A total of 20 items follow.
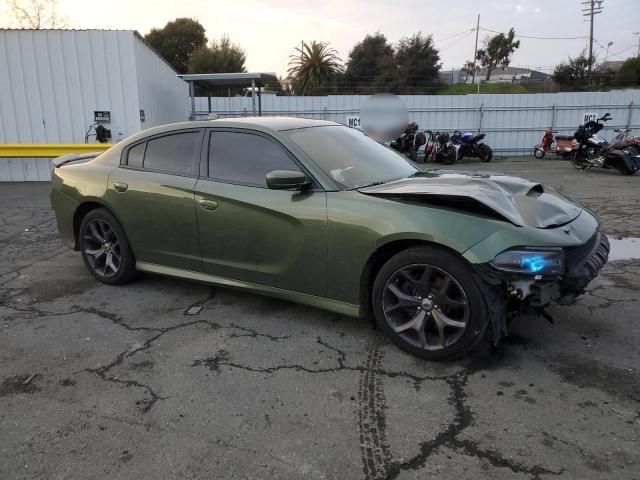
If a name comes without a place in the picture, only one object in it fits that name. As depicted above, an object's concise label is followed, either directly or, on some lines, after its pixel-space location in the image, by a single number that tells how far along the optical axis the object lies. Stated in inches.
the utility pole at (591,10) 1834.0
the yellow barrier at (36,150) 431.5
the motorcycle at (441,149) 641.0
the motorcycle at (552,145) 619.2
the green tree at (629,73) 1646.2
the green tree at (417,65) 1765.5
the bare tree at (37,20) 1250.6
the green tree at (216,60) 1722.4
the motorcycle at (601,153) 489.7
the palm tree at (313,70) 1761.8
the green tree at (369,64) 1846.7
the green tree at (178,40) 2041.1
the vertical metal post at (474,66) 2370.3
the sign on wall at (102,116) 442.9
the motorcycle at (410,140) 643.5
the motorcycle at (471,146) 650.8
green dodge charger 117.8
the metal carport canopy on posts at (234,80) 546.6
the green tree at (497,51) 2320.9
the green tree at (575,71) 1772.9
